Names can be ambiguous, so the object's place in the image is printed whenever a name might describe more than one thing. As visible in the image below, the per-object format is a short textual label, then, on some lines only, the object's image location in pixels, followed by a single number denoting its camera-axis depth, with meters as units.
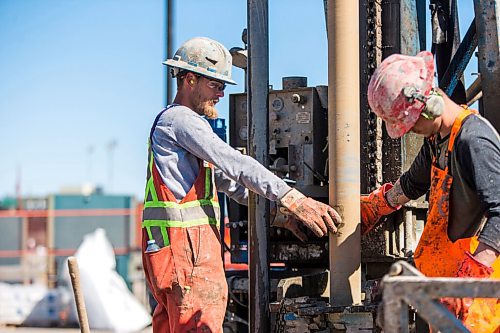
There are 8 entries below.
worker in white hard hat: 4.08
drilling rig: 4.20
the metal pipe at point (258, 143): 4.46
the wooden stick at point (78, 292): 4.56
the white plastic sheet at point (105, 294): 13.13
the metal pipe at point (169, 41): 9.30
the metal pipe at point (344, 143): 4.19
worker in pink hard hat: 3.42
